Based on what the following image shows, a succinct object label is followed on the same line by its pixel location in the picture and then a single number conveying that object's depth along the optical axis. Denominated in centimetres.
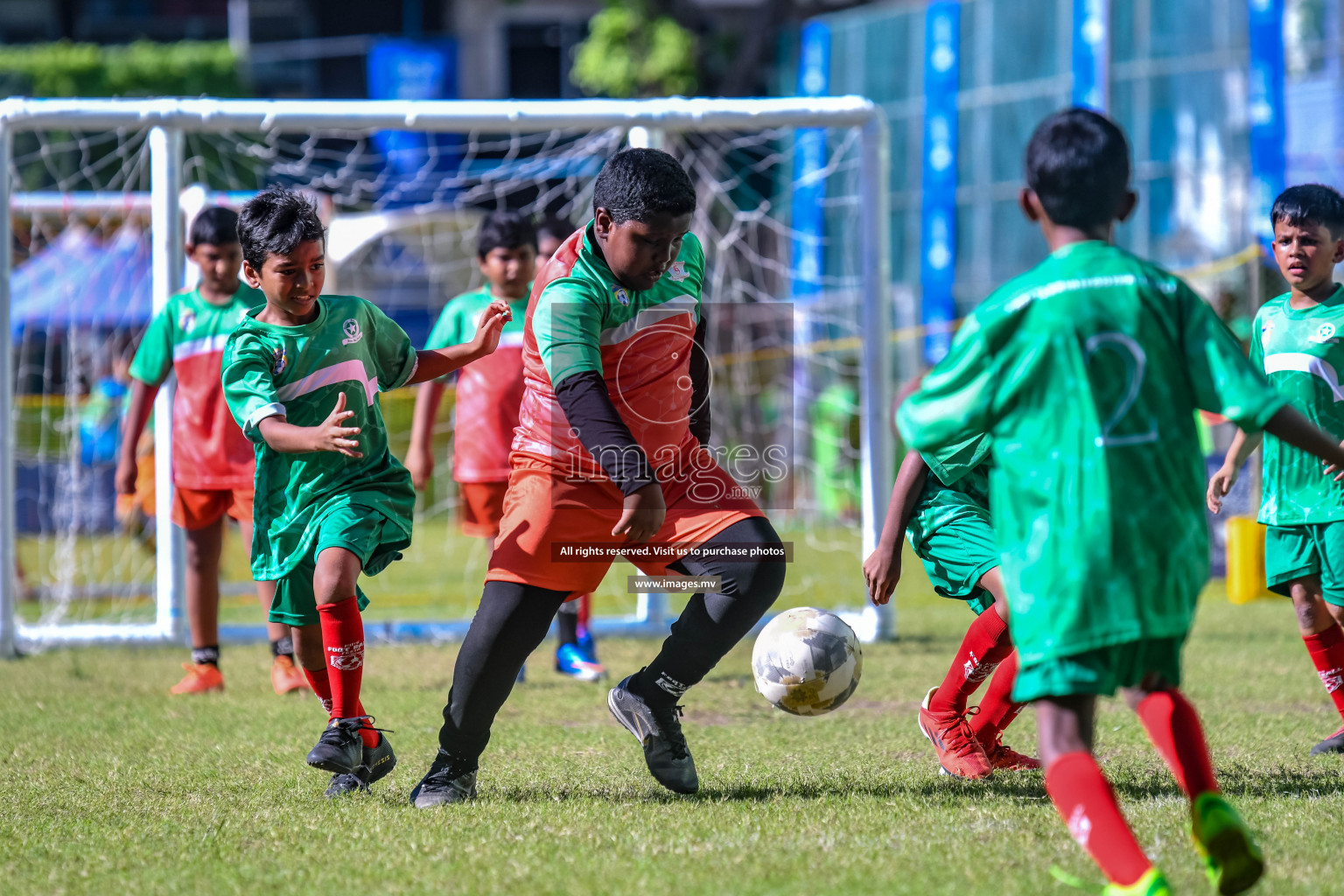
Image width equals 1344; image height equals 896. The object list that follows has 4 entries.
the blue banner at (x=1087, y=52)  3487
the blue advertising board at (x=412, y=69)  4875
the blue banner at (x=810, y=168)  3463
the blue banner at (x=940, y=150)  3972
